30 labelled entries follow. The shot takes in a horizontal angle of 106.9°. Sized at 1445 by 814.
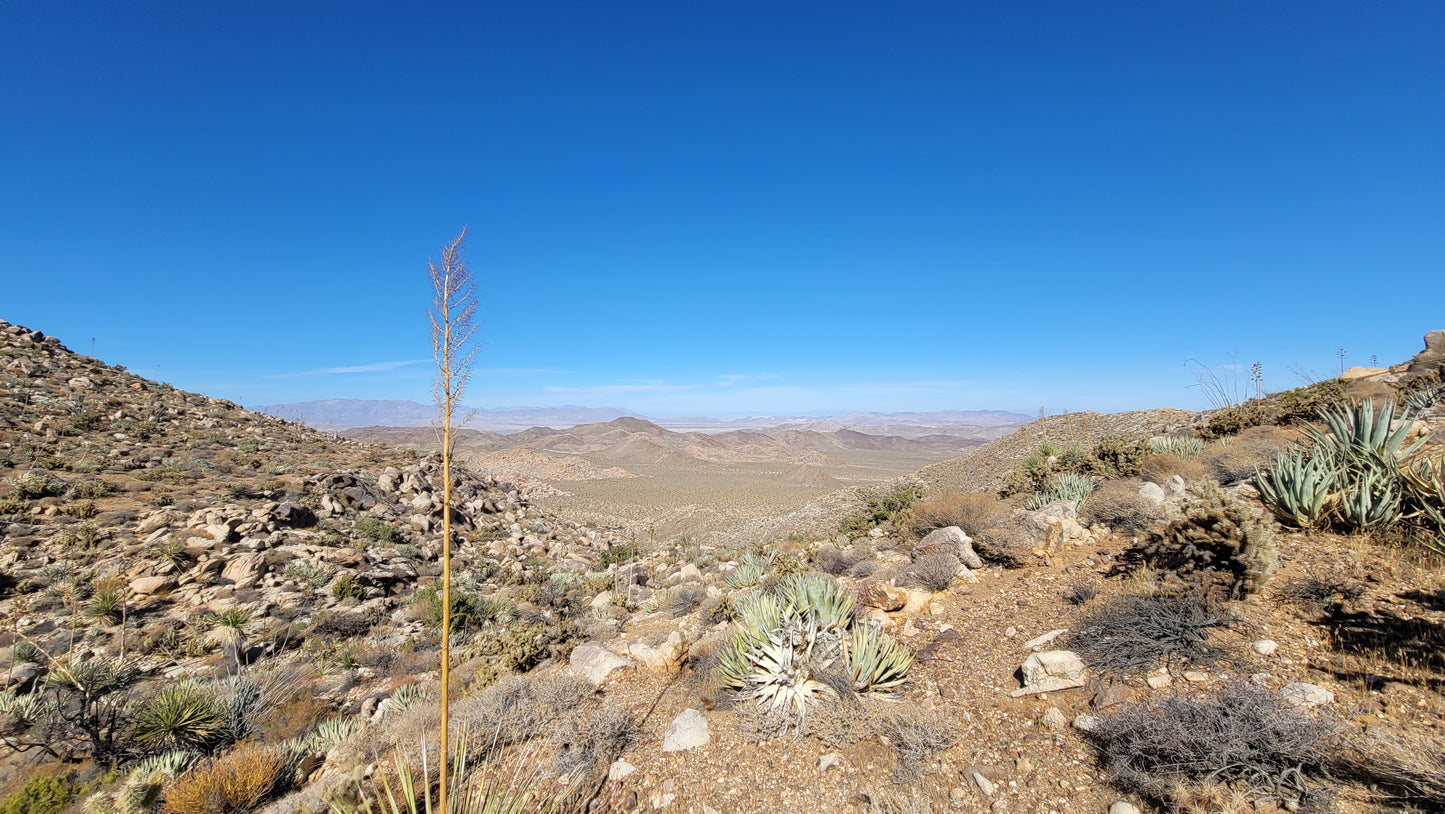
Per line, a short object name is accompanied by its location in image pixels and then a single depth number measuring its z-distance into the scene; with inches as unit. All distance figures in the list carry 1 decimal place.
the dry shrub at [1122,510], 253.0
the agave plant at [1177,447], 405.7
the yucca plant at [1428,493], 167.6
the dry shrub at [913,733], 140.5
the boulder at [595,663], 235.9
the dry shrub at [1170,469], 334.0
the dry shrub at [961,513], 327.0
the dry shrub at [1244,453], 299.7
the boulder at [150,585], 324.5
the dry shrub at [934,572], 249.8
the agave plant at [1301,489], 206.2
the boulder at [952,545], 267.9
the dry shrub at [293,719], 201.8
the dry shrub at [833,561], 352.8
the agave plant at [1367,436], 221.9
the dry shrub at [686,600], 344.2
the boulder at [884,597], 242.8
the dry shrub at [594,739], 160.8
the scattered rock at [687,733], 169.5
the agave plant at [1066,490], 331.4
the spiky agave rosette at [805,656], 176.4
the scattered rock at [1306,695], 122.8
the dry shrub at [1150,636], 153.5
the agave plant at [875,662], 175.5
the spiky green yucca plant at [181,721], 185.0
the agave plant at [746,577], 346.9
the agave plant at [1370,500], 188.9
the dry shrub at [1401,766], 93.2
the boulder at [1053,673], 158.7
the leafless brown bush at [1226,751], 106.7
